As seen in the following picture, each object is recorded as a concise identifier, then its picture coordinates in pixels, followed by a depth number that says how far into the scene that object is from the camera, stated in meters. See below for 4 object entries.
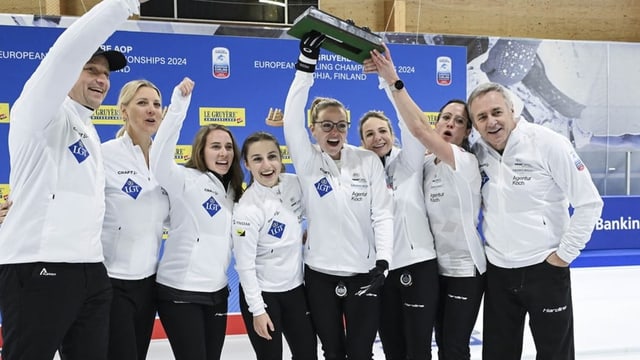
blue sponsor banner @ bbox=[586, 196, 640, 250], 8.27
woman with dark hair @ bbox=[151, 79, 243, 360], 2.86
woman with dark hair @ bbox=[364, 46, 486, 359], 3.06
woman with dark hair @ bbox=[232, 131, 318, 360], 2.93
